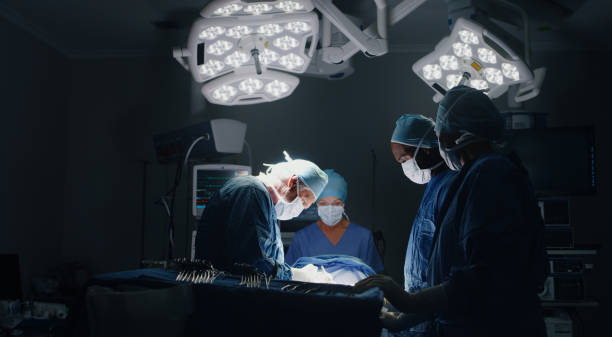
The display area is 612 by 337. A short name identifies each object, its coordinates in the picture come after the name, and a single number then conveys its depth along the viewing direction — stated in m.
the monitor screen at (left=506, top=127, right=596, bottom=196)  3.19
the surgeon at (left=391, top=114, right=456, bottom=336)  1.81
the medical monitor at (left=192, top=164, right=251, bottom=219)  3.37
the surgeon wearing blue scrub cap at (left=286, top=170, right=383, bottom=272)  3.42
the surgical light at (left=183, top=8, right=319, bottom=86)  2.00
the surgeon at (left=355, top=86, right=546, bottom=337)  1.22
